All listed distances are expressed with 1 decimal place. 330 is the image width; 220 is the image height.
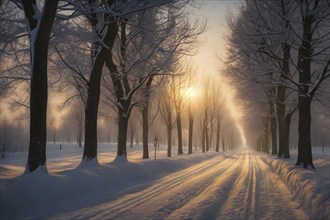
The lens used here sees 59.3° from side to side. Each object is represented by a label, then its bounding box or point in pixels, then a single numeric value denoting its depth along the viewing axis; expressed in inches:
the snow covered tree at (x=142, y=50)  584.7
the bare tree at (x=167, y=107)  1173.1
